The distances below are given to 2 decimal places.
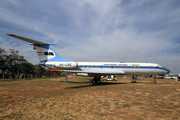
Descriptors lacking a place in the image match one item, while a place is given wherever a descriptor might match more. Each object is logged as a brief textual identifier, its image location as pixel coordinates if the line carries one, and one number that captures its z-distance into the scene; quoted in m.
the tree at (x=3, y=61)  30.47
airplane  15.80
